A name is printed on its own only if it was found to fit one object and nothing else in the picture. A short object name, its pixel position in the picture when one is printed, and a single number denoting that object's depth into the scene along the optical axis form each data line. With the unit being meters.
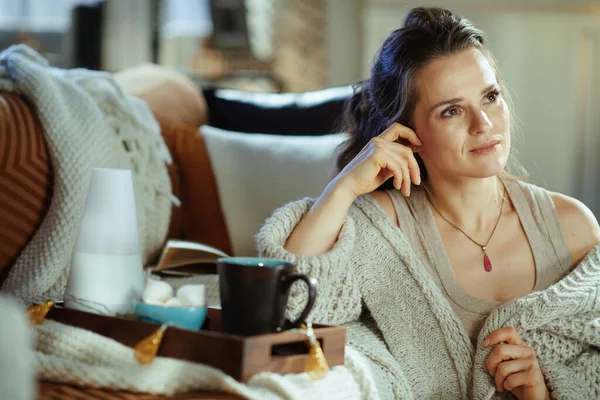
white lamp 1.90
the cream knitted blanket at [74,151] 2.31
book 2.54
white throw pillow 2.79
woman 2.17
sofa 2.37
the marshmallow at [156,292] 1.85
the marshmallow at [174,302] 1.83
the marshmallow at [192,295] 1.84
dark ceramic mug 1.77
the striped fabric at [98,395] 1.70
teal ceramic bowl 1.82
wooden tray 1.73
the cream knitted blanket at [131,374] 1.72
